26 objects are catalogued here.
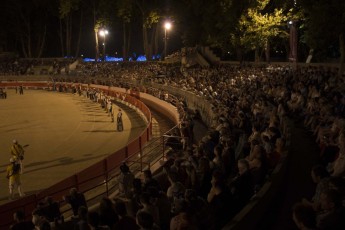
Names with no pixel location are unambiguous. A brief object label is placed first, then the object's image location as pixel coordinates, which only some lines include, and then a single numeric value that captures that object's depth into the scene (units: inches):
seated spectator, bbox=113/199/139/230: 221.1
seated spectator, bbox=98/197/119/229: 267.0
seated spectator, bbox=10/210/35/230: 270.1
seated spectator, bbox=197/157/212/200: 326.6
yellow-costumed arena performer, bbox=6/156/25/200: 565.9
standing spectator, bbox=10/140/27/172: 642.2
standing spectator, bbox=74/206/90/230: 274.4
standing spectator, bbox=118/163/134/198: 411.6
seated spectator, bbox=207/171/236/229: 260.8
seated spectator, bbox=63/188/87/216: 366.3
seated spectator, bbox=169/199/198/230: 211.9
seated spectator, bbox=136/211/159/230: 206.5
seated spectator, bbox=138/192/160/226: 259.6
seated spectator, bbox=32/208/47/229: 329.4
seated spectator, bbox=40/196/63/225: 346.0
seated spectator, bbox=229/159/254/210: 271.7
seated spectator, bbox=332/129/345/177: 279.4
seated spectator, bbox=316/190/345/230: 197.2
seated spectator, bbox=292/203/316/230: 183.2
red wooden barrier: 422.6
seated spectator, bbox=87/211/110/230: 240.8
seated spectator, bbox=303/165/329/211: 218.5
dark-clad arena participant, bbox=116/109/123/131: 1050.4
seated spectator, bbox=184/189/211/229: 232.4
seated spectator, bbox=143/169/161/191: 309.2
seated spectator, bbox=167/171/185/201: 293.2
